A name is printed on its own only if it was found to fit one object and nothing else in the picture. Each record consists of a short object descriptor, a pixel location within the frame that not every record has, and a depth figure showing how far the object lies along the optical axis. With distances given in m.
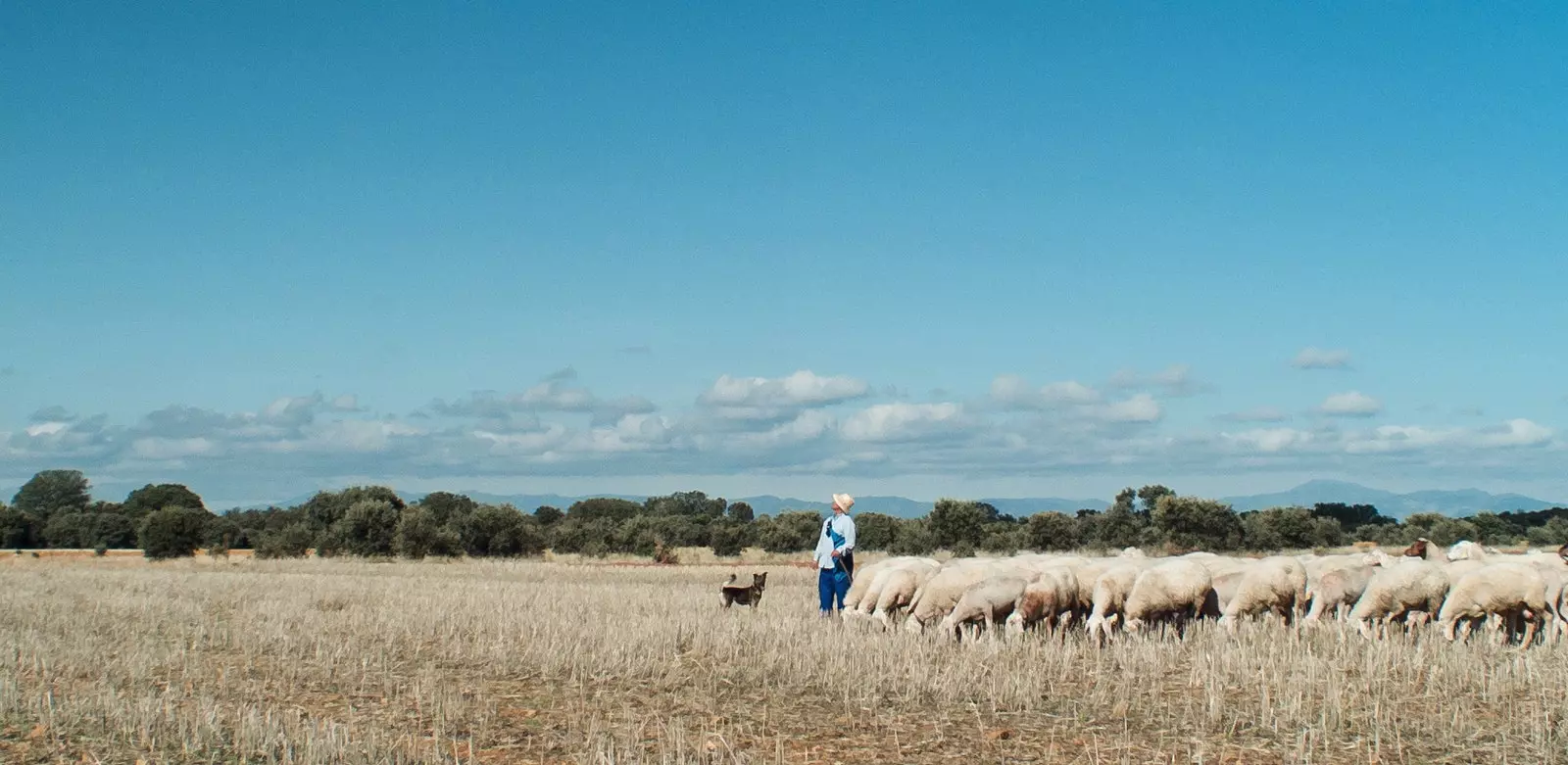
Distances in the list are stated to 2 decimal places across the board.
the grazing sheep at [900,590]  18.58
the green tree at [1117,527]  57.84
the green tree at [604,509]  93.69
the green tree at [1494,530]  59.88
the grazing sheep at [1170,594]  17.30
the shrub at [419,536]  54.22
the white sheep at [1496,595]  16.83
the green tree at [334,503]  60.22
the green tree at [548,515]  88.54
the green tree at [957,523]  58.16
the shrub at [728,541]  64.00
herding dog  21.73
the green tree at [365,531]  55.00
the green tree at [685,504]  117.79
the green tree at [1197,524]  55.53
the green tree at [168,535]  55.56
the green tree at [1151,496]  62.65
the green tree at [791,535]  64.56
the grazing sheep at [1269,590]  17.97
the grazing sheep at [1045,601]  16.88
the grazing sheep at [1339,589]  18.91
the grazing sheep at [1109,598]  16.86
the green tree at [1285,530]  57.25
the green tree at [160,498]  100.72
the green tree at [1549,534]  57.25
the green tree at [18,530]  79.19
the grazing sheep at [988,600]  16.94
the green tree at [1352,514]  81.25
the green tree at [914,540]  58.91
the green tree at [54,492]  124.94
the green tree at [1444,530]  57.31
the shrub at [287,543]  54.38
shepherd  19.55
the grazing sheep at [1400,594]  17.62
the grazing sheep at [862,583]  19.84
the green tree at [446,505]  61.16
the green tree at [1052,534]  58.38
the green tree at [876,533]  63.62
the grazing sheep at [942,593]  17.69
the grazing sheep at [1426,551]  21.15
